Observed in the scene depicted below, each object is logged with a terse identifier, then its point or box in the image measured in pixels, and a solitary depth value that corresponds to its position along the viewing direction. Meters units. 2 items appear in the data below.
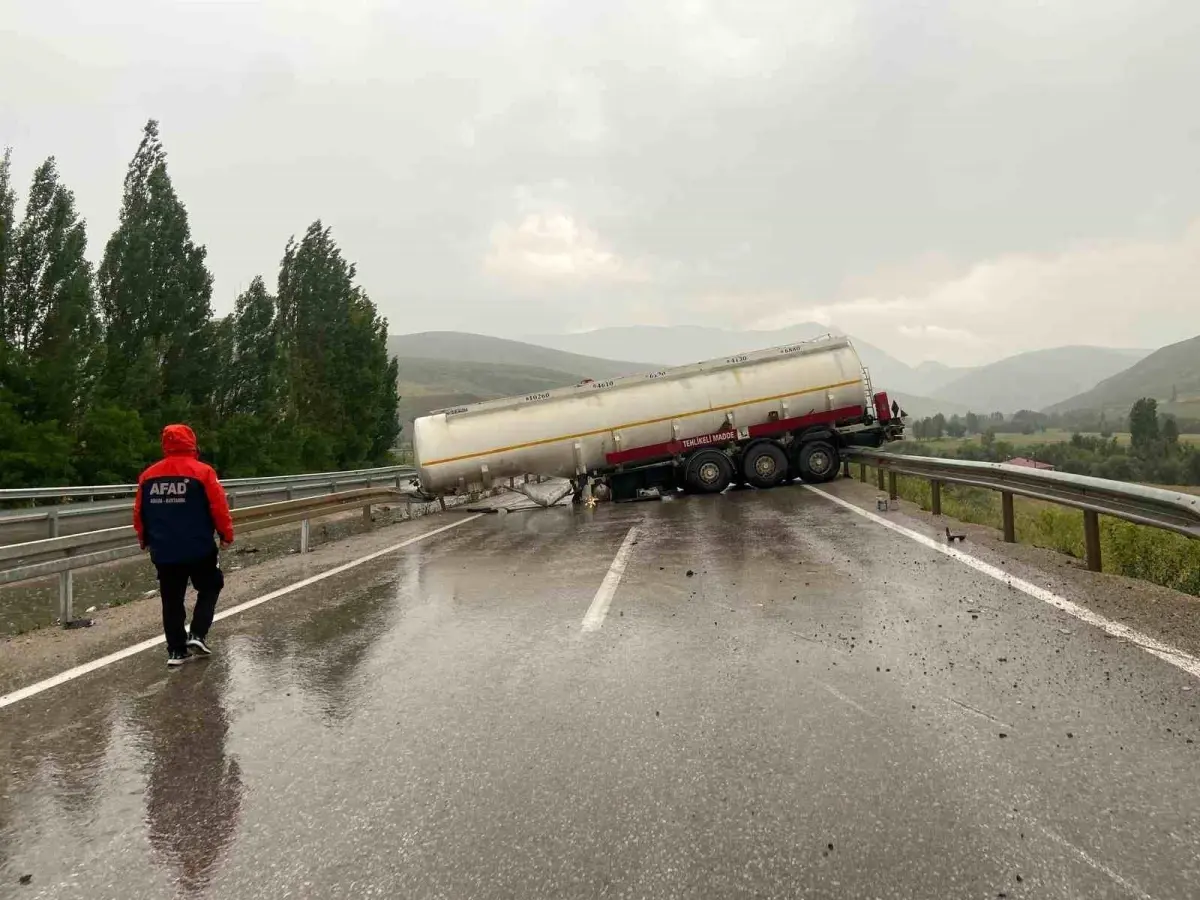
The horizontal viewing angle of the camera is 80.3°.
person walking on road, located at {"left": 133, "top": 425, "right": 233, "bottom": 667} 5.32
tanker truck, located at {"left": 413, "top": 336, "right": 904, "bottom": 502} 17.27
